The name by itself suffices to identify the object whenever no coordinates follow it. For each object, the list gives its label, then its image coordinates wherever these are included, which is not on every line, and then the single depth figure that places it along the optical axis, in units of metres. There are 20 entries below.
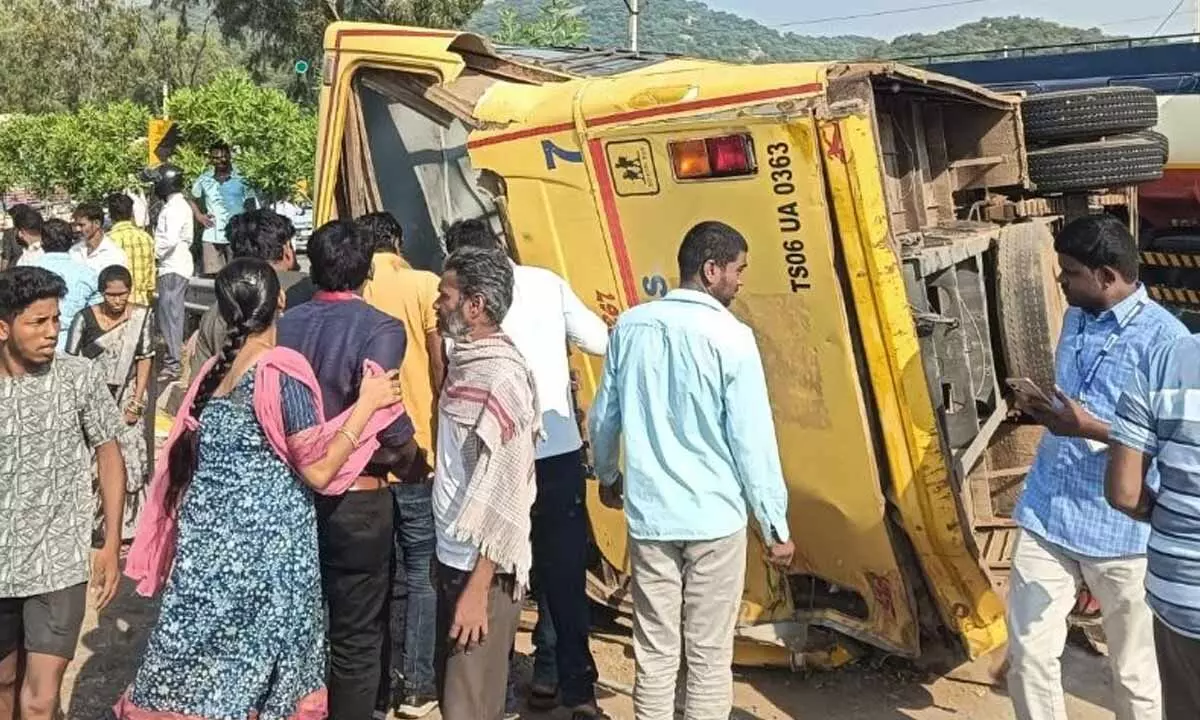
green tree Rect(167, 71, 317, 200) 14.98
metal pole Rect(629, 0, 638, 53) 21.72
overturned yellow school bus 3.44
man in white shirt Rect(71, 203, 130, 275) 6.92
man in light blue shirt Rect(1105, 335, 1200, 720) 2.30
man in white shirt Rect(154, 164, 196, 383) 8.77
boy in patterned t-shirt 3.15
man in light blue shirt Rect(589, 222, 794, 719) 3.06
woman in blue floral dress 2.93
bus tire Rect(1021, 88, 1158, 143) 4.37
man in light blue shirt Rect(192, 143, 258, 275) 9.13
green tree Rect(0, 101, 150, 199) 20.53
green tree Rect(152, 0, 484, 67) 30.75
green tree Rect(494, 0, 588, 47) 22.61
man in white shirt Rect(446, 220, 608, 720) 3.60
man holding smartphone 2.96
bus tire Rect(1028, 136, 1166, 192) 4.37
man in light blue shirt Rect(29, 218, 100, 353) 6.09
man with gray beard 2.94
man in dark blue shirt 3.34
